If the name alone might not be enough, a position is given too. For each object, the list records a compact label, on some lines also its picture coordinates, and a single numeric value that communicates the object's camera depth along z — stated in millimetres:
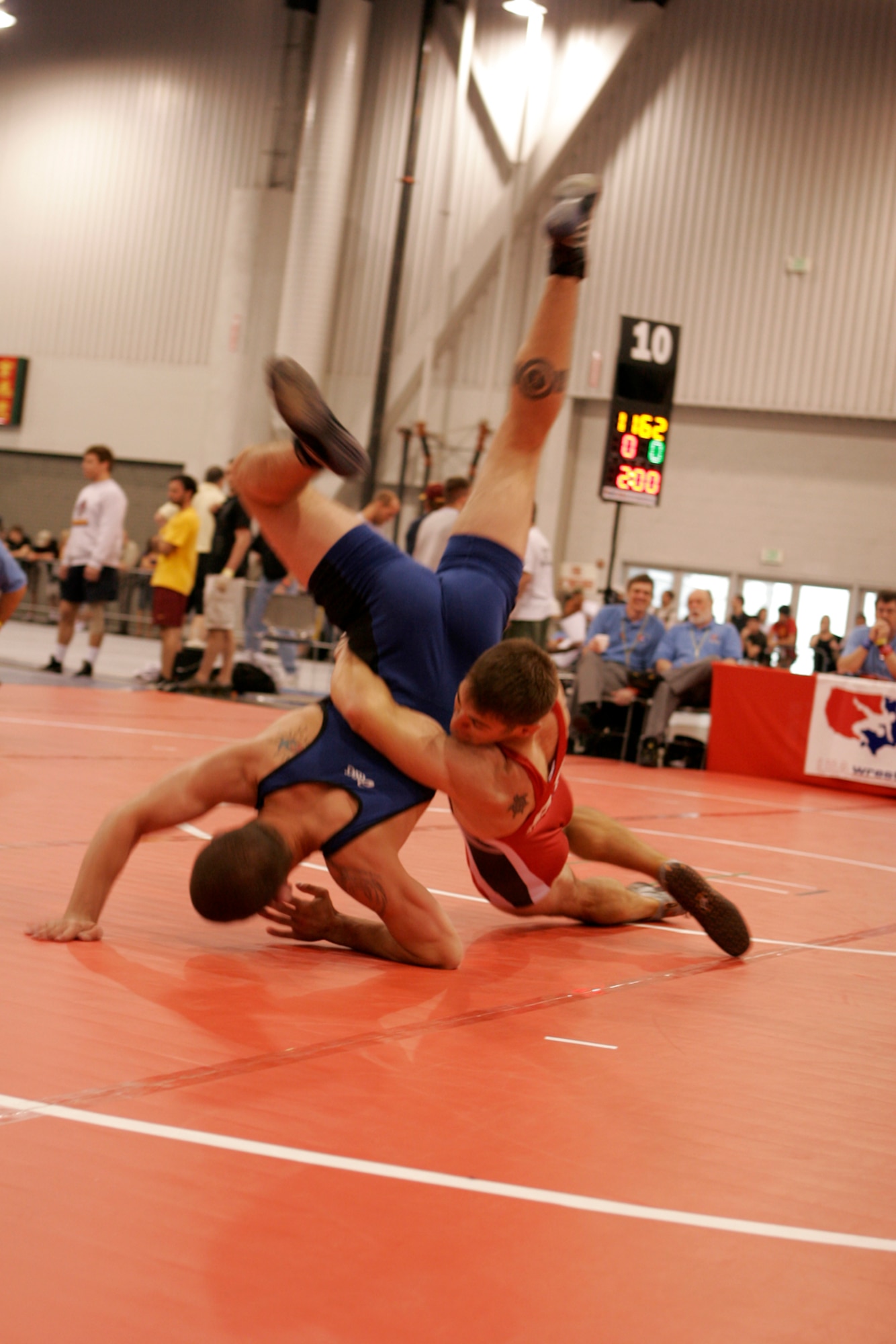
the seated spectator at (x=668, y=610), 16391
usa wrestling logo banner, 8805
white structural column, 17406
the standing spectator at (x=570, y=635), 10344
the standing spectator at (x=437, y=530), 7781
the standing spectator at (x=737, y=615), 16172
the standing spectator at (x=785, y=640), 15406
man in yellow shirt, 9594
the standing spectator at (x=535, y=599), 8656
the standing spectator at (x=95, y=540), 9594
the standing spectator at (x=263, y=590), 9938
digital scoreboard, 10055
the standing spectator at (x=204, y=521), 10750
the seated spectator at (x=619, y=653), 9320
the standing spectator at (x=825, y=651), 15492
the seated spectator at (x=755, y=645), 15289
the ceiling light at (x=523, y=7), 14570
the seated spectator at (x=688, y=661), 9266
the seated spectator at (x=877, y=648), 9094
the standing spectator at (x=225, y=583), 9375
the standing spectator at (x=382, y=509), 8781
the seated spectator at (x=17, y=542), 18938
